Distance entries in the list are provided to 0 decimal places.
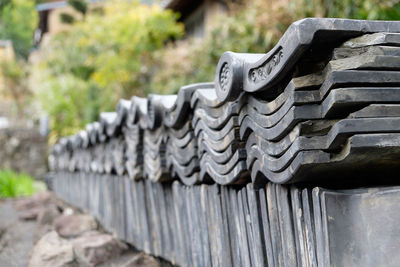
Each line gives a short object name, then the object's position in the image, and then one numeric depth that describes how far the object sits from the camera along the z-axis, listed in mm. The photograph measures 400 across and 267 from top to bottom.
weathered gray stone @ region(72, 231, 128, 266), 3498
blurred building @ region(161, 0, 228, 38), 11141
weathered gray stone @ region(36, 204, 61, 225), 5583
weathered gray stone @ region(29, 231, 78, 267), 3275
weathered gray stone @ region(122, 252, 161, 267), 3277
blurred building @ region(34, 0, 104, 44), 25609
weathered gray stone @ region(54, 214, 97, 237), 4688
